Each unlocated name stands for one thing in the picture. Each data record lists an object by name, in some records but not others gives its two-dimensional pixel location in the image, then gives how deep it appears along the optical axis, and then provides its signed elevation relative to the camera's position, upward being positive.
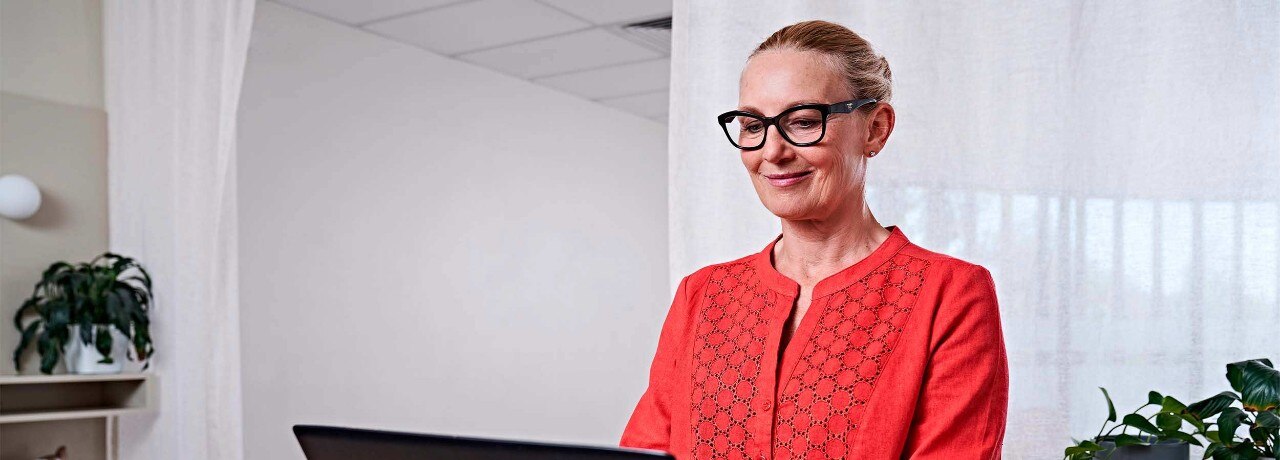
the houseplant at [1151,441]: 1.73 -0.35
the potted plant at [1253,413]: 1.62 -0.29
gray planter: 1.72 -0.36
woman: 1.13 -0.11
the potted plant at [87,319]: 3.70 -0.31
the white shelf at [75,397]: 3.72 -0.61
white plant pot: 3.76 -0.45
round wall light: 3.72 +0.10
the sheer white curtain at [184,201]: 3.85 +0.09
